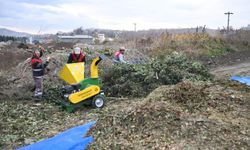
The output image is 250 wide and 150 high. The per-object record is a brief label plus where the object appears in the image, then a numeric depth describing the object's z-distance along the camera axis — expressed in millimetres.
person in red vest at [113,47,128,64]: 6990
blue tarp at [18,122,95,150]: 3357
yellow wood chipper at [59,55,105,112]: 5067
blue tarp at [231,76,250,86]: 6481
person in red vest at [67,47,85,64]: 5659
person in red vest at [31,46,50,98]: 5845
